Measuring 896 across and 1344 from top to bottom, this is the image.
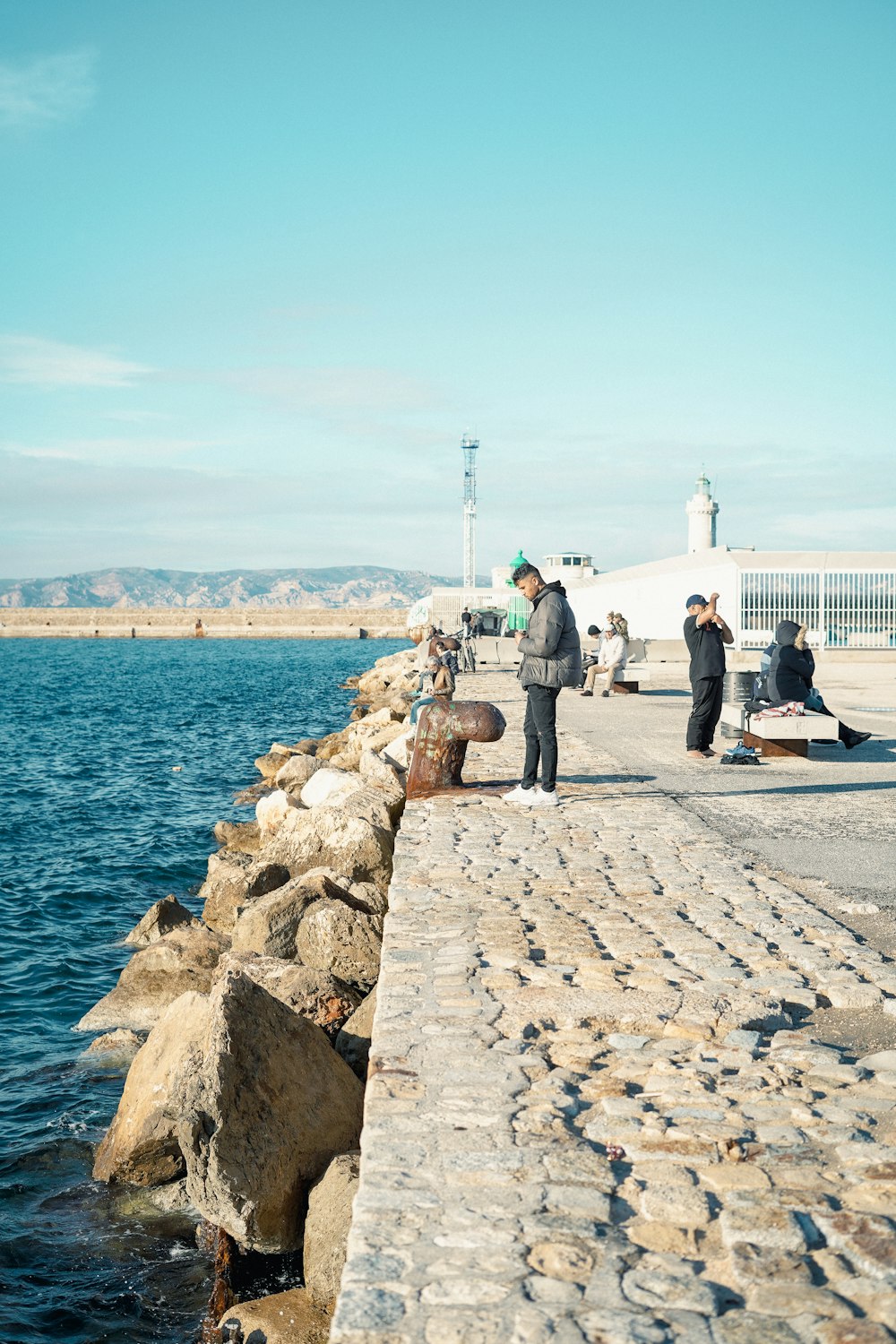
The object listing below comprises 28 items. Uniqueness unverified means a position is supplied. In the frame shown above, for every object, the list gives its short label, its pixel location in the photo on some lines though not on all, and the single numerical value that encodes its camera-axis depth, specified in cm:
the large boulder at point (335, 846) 939
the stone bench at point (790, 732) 1253
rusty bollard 944
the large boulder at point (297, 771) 1519
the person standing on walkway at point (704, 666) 1216
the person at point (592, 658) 2256
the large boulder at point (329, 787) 1084
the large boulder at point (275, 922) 780
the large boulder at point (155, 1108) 592
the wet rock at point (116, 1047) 836
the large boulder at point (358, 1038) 584
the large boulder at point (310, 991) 641
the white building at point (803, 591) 3669
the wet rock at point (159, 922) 1124
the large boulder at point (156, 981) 887
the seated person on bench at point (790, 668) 1271
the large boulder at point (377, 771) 1168
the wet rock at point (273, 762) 2017
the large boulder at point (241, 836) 1377
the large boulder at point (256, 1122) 465
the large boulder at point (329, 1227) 430
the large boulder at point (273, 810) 1271
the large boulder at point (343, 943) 716
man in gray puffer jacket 906
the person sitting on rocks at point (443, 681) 1115
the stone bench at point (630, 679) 2256
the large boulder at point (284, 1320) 423
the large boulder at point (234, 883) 1016
